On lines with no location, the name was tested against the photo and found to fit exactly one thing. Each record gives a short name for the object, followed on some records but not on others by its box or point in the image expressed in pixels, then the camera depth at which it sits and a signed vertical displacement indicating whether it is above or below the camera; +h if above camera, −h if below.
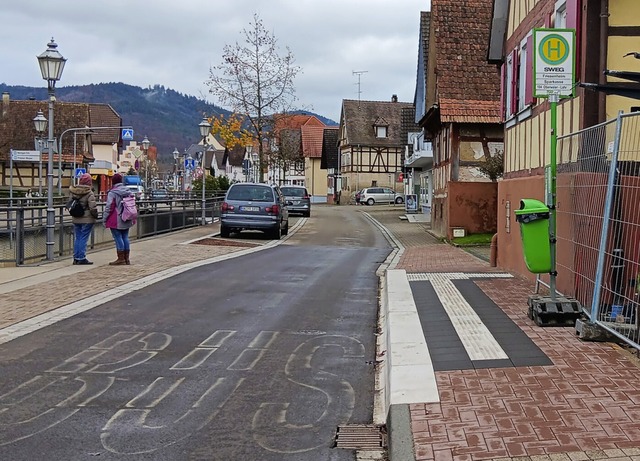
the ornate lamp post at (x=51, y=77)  14.82 +2.20
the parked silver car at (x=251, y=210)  22.48 -0.58
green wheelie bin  7.95 -0.46
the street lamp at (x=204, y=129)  29.97 +2.37
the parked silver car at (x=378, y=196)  63.66 -0.42
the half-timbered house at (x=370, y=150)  70.56 +3.71
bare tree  36.56 +4.41
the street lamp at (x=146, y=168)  83.63 +2.45
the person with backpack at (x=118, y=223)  14.30 -0.62
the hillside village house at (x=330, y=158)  79.19 +3.43
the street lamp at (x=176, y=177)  78.00 +1.34
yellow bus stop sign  7.79 +1.29
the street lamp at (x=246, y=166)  37.12 +1.16
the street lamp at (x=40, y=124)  33.97 +2.90
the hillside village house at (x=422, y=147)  33.16 +2.22
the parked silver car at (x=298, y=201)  39.09 -0.53
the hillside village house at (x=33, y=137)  57.88 +4.07
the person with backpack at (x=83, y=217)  14.18 -0.50
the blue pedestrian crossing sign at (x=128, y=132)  49.29 +3.72
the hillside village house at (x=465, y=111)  24.05 +2.57
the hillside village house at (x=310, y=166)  84.44 +2.72
